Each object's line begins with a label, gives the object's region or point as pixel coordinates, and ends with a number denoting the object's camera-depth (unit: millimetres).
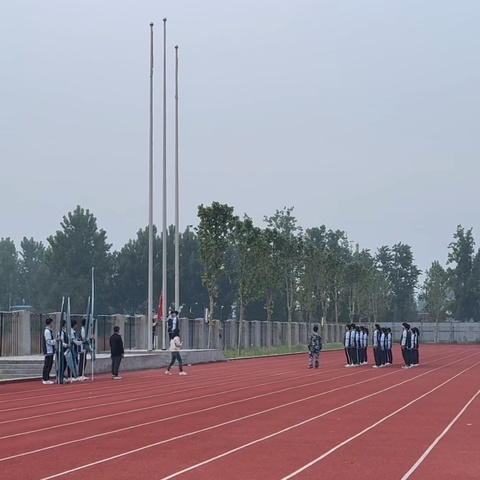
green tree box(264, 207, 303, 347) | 62244
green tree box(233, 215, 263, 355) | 48312
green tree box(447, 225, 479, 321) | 110938
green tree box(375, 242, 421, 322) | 120181
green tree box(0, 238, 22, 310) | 114812
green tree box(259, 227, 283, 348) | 53378
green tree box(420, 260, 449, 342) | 91688
